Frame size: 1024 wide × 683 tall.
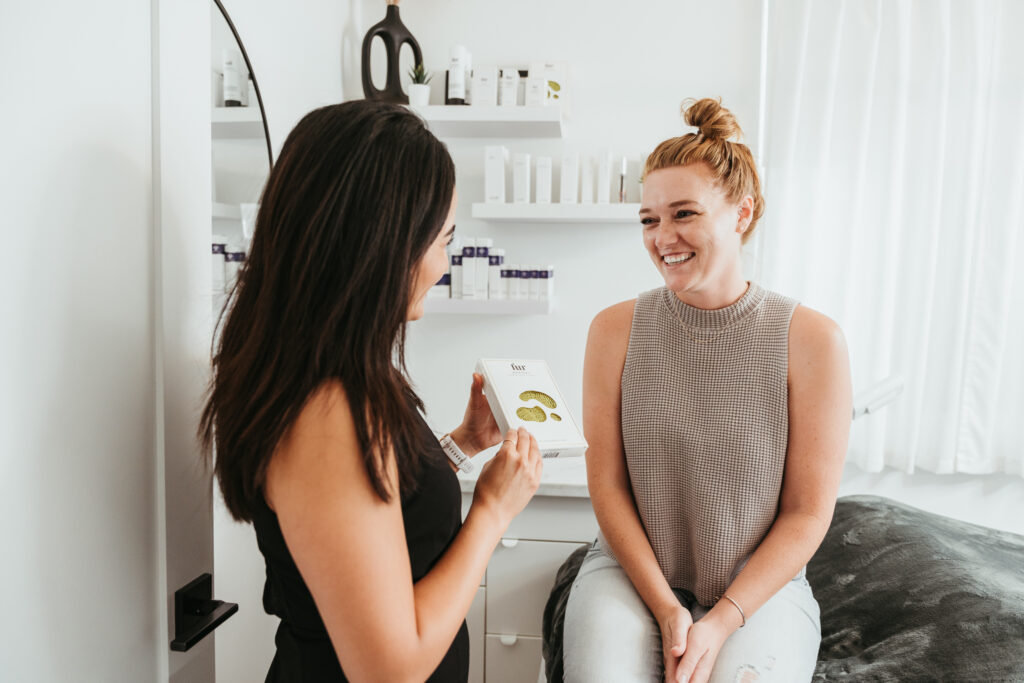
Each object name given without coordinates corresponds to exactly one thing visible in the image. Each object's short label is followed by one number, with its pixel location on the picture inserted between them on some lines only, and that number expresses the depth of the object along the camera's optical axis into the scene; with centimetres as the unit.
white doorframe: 95
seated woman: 133
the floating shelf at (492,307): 235
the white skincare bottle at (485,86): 235
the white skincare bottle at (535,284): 238
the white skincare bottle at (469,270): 234
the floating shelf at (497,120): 229
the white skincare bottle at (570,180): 238
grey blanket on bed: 134
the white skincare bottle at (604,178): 238
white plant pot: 238
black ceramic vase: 238
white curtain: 224
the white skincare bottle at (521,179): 239
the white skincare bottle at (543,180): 238
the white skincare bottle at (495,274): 236
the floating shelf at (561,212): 234
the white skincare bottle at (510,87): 235
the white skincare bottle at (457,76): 237
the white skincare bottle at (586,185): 239
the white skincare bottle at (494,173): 237
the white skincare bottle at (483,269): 234
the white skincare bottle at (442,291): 237
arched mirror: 135
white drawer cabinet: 212
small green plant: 241
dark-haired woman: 75
